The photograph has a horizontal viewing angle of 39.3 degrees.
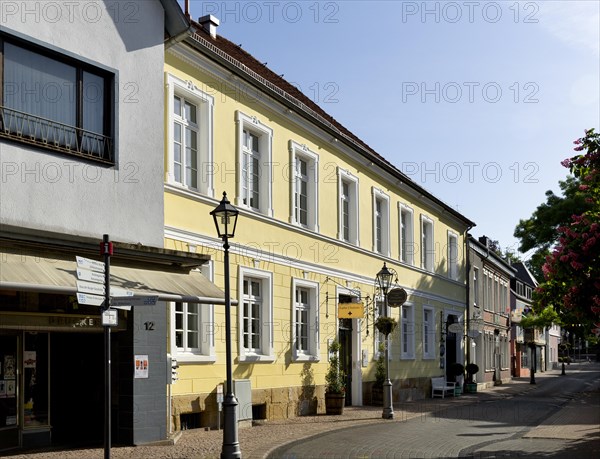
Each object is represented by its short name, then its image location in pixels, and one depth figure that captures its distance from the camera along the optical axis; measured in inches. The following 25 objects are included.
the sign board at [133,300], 344.5
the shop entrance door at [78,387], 536.1
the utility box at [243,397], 667.4
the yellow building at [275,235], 634.2
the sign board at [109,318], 330.0
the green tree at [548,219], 1449.3
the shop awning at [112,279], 398.6
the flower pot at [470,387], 1366.9
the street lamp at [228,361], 467.5
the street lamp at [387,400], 787.6
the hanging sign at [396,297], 858.8
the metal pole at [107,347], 320.2
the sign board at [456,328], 1254.3
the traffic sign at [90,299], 323.9
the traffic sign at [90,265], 327.6
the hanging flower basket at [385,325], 839.1
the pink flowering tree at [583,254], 531.8
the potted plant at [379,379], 954.7
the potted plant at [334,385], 820.6
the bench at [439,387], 1212.5
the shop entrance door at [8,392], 482.6
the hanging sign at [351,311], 879.7
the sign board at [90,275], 325.4
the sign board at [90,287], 324.2
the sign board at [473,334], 1402.6
